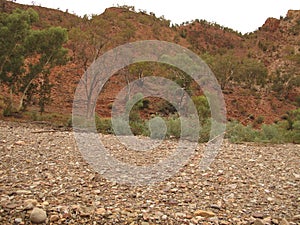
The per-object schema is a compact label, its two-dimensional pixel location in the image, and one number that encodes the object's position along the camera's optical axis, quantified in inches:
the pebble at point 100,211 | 132.0
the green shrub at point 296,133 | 396.5
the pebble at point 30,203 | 130.9
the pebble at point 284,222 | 131.8
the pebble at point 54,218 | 124.7
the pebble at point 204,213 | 136.3
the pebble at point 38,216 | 122.8
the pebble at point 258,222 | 130.2
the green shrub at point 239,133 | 341.1
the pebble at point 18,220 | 122.0
